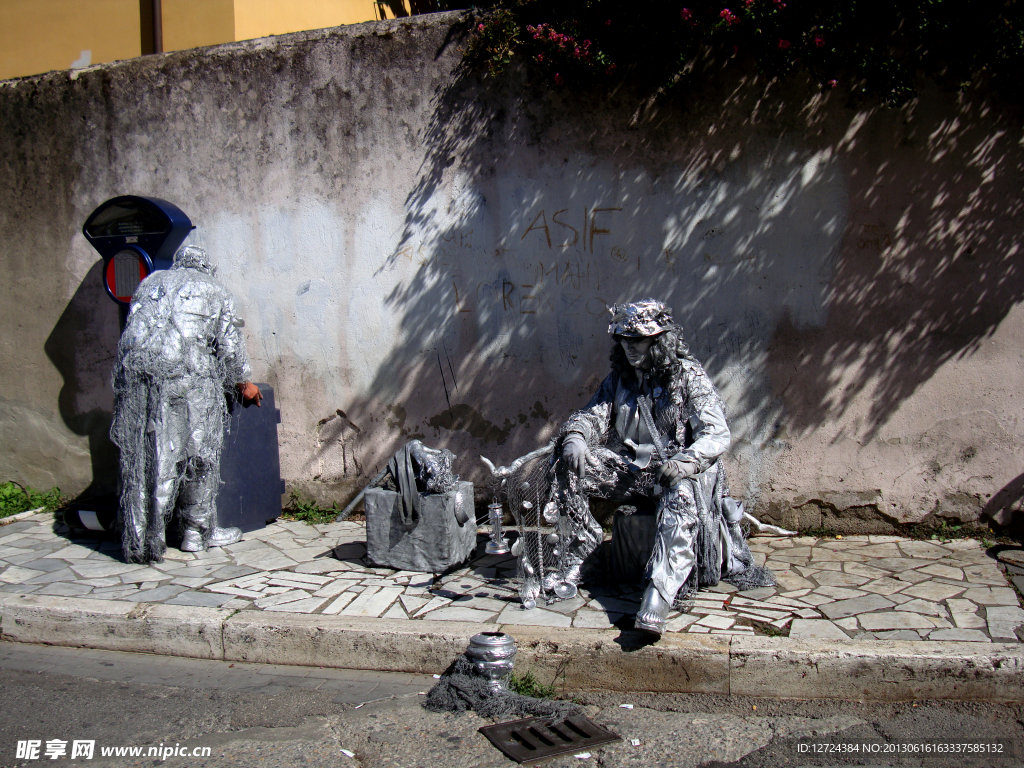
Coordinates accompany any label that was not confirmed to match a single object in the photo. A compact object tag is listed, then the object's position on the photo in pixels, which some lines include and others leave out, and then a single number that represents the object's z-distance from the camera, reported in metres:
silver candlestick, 4.14
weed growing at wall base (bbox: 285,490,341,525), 5.98
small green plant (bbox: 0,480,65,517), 6.52
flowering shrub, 4.64
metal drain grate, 2.97
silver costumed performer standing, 4.96
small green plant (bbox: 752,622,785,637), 3.58
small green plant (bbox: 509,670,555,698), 3.47
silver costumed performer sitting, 3.99
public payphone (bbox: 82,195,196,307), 5.54
